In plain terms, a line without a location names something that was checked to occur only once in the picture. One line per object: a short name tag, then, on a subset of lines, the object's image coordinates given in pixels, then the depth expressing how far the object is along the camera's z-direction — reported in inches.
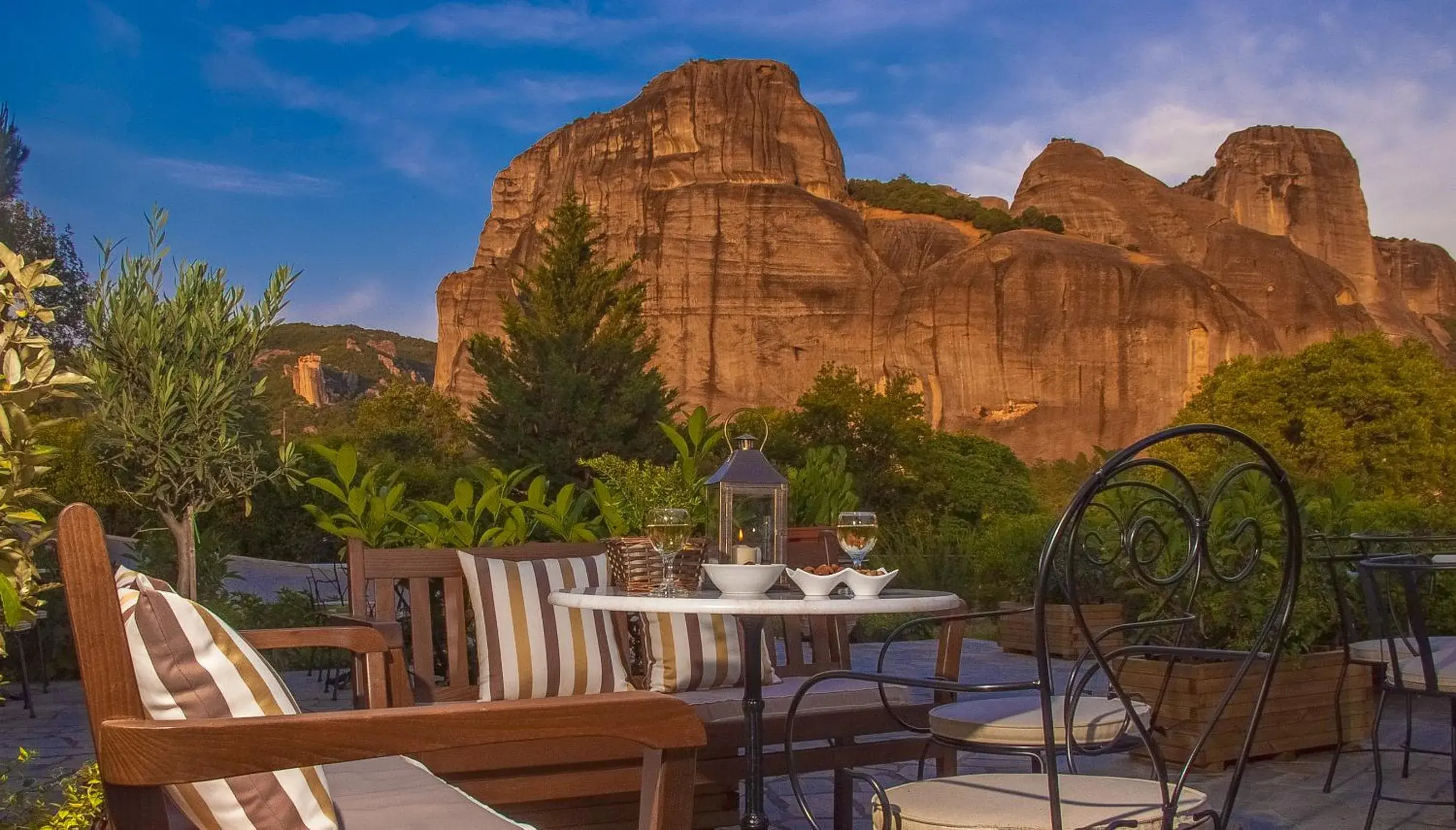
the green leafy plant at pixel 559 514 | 184.4
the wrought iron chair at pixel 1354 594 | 156.7
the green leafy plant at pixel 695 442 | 183.5
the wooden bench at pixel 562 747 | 117.7
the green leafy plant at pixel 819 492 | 283.9
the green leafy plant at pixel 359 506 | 168.2
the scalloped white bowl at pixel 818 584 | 108.1
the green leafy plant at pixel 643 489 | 160.9
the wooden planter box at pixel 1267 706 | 180.4
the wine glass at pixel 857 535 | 116.1
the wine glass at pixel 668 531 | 112.0
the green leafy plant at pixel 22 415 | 89.6
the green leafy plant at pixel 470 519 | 176.9
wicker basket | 117.0
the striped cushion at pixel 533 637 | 135.6
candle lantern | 121.5
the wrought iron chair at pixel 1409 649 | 126.0
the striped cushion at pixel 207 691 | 64.6
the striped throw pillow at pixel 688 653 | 144.6
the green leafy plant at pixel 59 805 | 90.5
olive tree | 286.0
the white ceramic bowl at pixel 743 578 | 105.2
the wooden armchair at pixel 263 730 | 50.7
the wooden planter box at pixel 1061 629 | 279.3
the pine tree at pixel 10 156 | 436.1
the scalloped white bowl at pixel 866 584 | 108.4
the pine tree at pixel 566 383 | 871.1
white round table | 95.7
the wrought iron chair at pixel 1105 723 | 68.0
